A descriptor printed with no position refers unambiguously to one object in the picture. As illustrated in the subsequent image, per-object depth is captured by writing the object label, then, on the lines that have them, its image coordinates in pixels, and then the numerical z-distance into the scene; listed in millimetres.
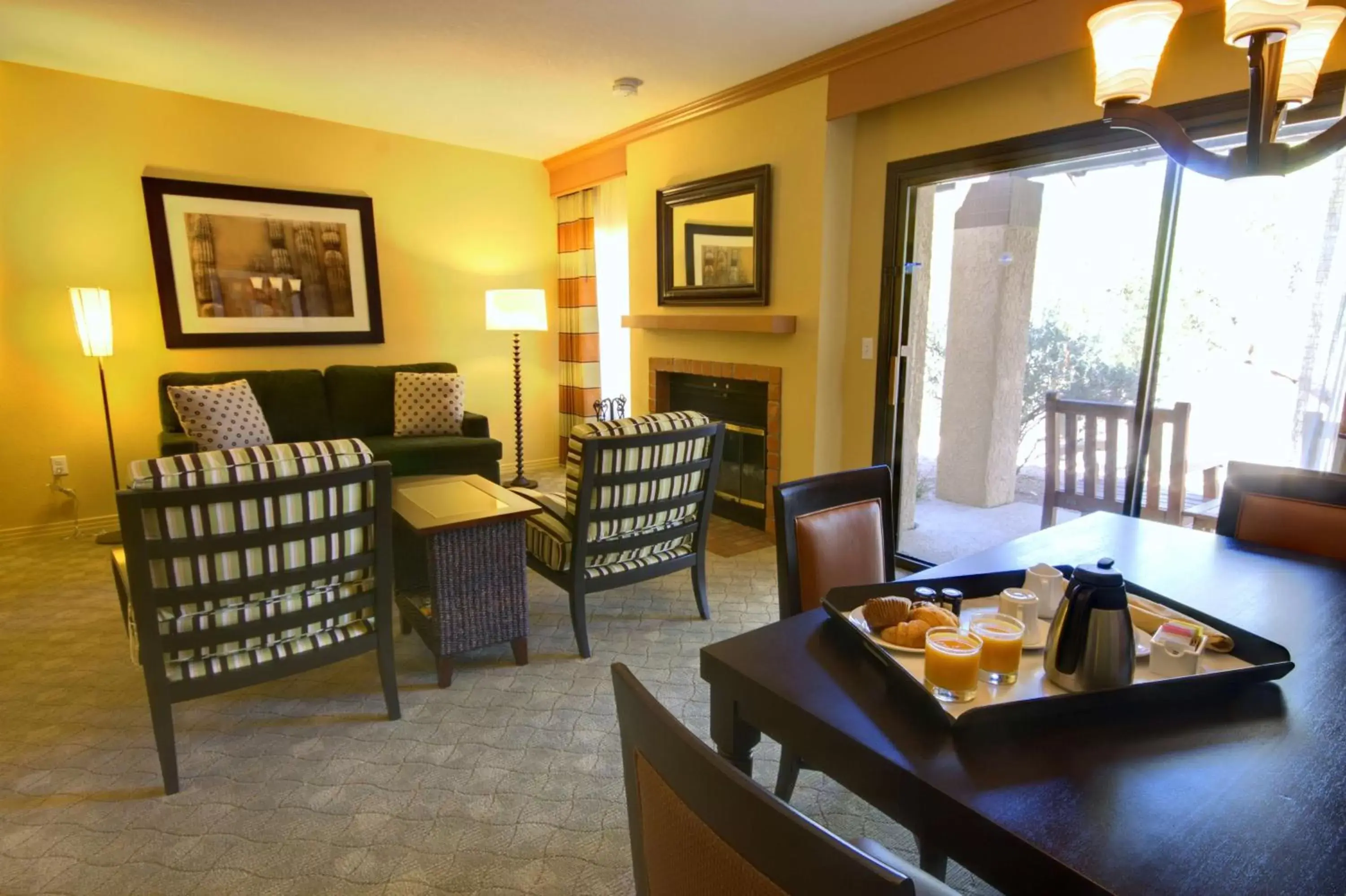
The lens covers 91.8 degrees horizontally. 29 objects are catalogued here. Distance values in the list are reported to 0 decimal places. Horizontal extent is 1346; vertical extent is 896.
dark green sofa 4000
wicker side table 2225
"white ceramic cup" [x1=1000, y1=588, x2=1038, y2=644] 1127
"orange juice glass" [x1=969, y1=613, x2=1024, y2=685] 984
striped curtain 5238
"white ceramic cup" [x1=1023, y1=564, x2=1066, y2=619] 1224
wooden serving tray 899
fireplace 3814
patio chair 2566
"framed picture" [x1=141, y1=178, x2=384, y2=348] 3996
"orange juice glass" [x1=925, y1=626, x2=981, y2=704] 937
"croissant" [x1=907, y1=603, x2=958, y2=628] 1110
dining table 676
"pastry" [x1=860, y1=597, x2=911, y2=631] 1145
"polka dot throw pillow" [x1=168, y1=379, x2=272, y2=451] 3596
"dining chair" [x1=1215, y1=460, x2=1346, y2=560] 1597
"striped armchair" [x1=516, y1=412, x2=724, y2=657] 2332
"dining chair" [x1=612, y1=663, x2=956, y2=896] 460
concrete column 3014
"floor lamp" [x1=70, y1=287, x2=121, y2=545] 3479
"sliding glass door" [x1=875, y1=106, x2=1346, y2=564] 2287
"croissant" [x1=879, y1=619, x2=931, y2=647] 1073
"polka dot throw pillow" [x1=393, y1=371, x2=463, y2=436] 4422
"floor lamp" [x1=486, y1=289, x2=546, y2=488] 4711
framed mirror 3652
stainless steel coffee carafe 941
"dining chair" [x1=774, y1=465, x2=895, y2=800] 1470
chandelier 1161
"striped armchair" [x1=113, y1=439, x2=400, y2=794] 1614
